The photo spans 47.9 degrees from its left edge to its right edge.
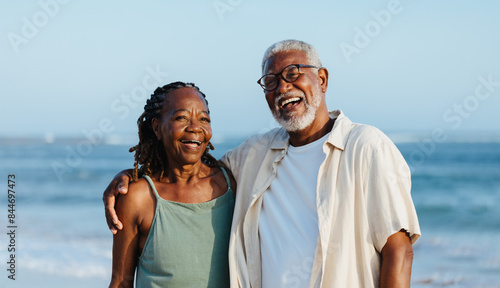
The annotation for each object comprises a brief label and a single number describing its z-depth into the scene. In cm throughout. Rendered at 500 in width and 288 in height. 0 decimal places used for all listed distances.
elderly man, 317
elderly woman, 347
